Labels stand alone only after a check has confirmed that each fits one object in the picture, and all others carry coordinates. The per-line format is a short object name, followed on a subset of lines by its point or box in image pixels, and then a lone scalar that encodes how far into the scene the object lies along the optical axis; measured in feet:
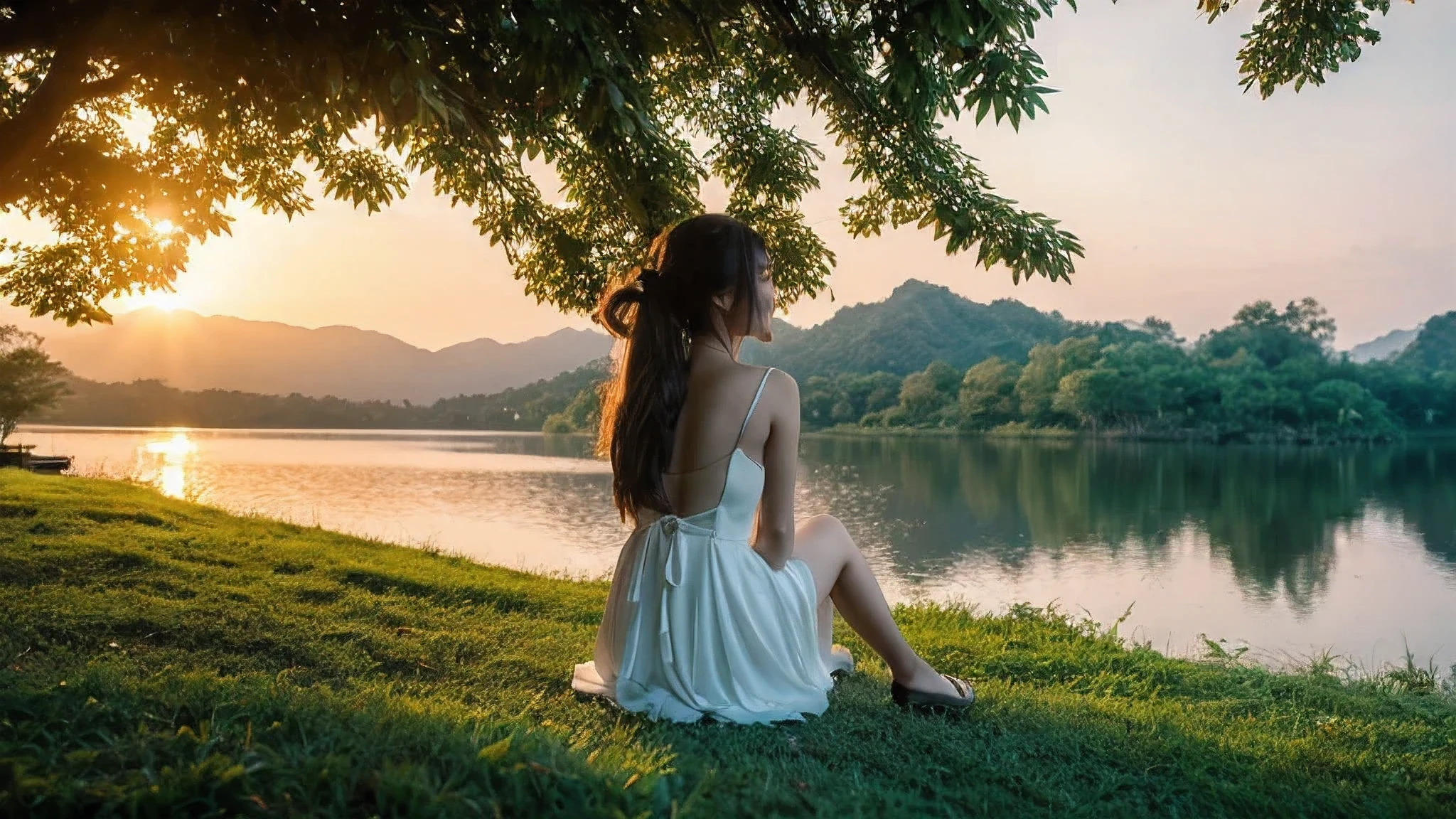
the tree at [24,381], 71.87
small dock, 55.06
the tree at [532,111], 10.81
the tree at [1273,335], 235.61
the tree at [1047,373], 199.00
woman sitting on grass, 8.48
